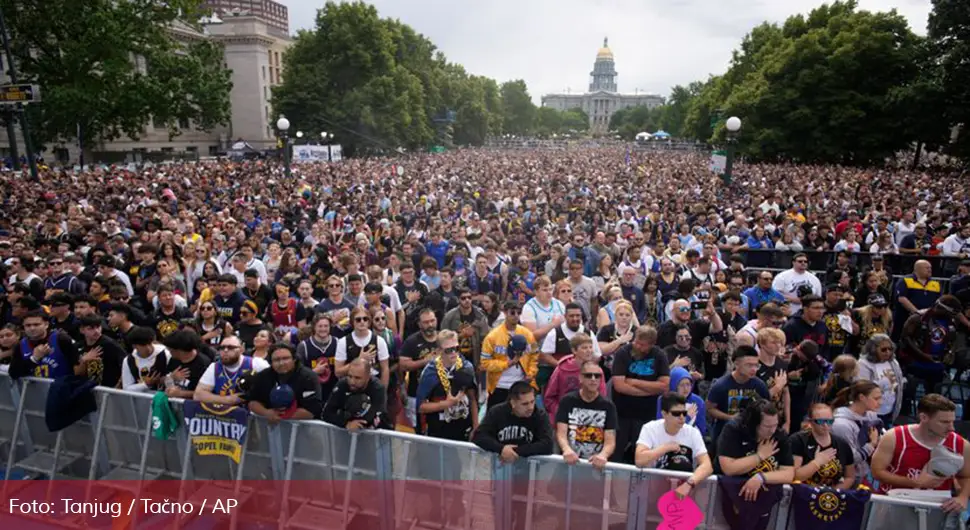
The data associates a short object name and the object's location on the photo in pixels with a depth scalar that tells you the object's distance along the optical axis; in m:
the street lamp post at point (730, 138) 15.40
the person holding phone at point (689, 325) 5.56
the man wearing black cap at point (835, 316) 6.37
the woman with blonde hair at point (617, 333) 5.62
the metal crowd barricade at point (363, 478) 3.85
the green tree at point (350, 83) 47.50
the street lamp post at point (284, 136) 19.45
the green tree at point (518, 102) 126.95
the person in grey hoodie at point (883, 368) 5.09
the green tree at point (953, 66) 30.66
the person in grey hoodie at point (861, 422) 4.22
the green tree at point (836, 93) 36.72
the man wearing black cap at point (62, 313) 6.07
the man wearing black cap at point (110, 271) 7.59
